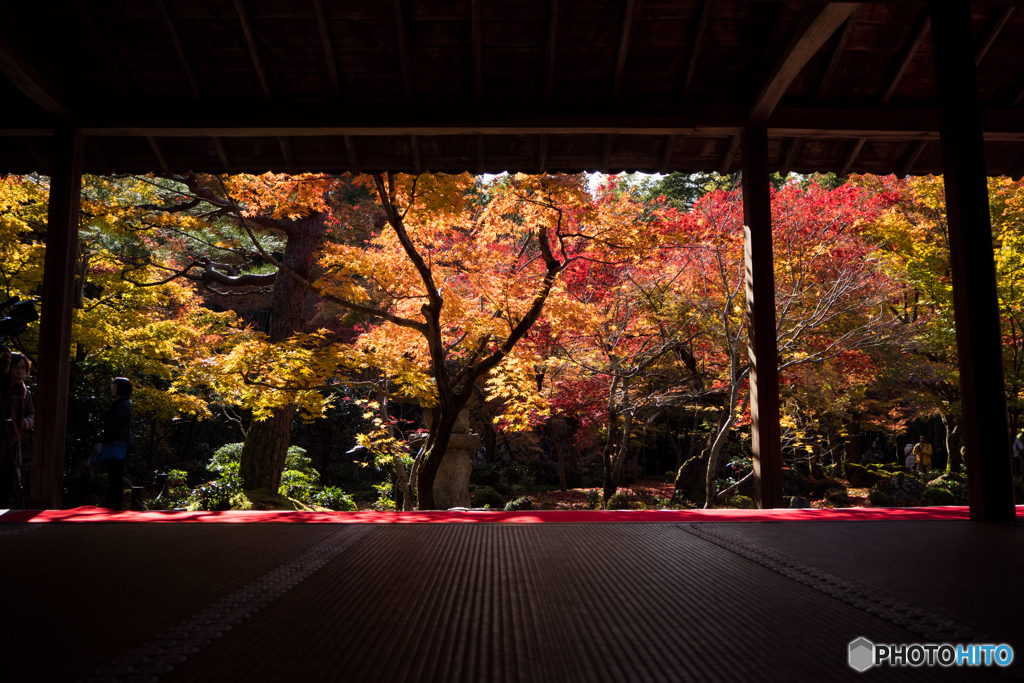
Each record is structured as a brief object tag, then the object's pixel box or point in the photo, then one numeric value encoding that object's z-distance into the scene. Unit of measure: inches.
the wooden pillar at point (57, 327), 123.0
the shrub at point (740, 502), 321.0
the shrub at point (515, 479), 443.5
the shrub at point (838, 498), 365.4
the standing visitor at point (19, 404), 146.2
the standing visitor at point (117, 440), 175.5
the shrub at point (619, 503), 312.4
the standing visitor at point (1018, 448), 350.5
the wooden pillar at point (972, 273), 89.0
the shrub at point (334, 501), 307.4
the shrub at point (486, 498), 395.5
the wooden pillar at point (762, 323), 126.9
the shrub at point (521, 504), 346.7
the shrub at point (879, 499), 344.5
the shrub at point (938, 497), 323.0
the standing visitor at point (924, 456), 475.5
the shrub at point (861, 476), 441.7
